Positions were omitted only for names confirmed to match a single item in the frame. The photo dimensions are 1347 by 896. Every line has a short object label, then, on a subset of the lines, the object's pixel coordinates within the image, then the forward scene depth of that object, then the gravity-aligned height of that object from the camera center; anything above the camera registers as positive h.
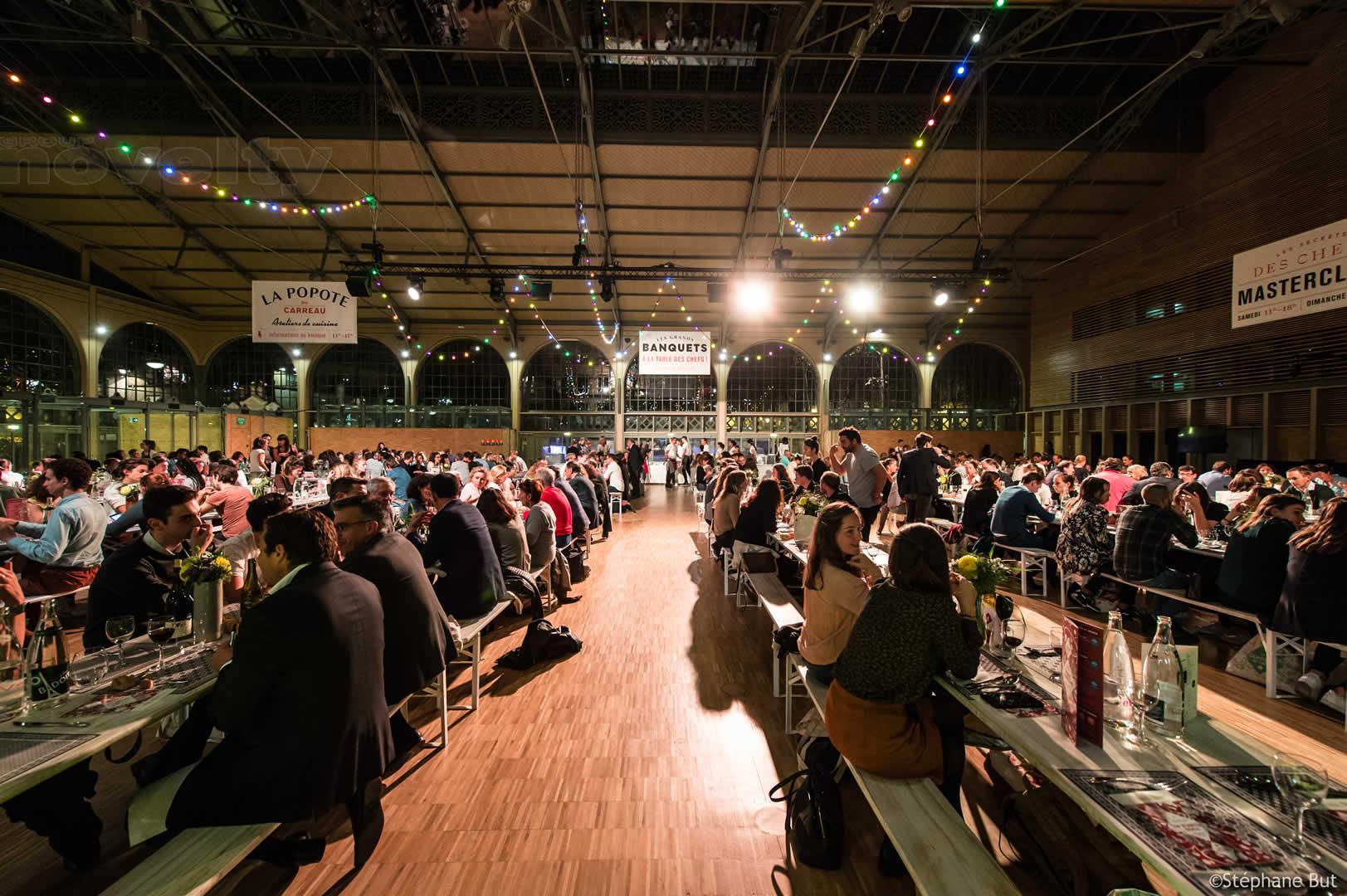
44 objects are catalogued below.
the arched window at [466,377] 19.08 +1.79
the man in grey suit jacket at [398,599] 2.54 -0.71
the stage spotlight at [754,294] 11.08 +2.60
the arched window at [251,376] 18.50 +1.73
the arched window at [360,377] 18.78 +1.76
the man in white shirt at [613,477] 10.95 -0.79
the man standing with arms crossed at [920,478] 7.62 -0.54
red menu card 1.61 -0.67
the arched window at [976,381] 18.98 +1.73
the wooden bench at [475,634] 3.34 -1.11
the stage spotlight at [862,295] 11.02 +2.56
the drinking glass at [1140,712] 1.65 -0.78
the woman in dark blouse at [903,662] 1.99 -0.75
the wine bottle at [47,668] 1.86 -0.74
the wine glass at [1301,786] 1.19 -0.71
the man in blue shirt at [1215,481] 7.64 -0.56
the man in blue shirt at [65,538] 3.94 -0.72
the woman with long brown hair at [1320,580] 3.15 -0.76
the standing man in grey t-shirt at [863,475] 6.53 -0.43
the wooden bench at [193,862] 1.51 -1.14
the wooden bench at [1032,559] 5.87 -1.24
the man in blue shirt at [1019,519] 6.05 -0.83
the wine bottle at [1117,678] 1.75 -0.73
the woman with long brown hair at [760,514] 5.35 -0.71
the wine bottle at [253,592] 2.62 -0.70
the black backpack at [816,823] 2.19 -1.44
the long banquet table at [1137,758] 1.16 -0.83
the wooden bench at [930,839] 1.54 -1.13
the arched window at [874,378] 19.44 +1.83
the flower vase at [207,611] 2.45 -0.73
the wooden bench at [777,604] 3.55 -1.10
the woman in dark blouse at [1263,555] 3.60 -0.71
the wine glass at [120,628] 2.10 -0.69
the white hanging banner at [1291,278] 6.74 +1.91
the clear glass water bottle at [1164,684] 1.69 -0.71
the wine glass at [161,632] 2.27 -0.76
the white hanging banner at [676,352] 13.38 +1.82
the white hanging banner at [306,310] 9.38 +1.90
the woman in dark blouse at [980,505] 6.90 -0.79
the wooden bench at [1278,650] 3.57 -1.28
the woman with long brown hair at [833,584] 2.49 -0.62
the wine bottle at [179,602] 2.66 -0.75
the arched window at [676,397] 19.62 +1.22
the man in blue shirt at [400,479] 8.88 -0.67
